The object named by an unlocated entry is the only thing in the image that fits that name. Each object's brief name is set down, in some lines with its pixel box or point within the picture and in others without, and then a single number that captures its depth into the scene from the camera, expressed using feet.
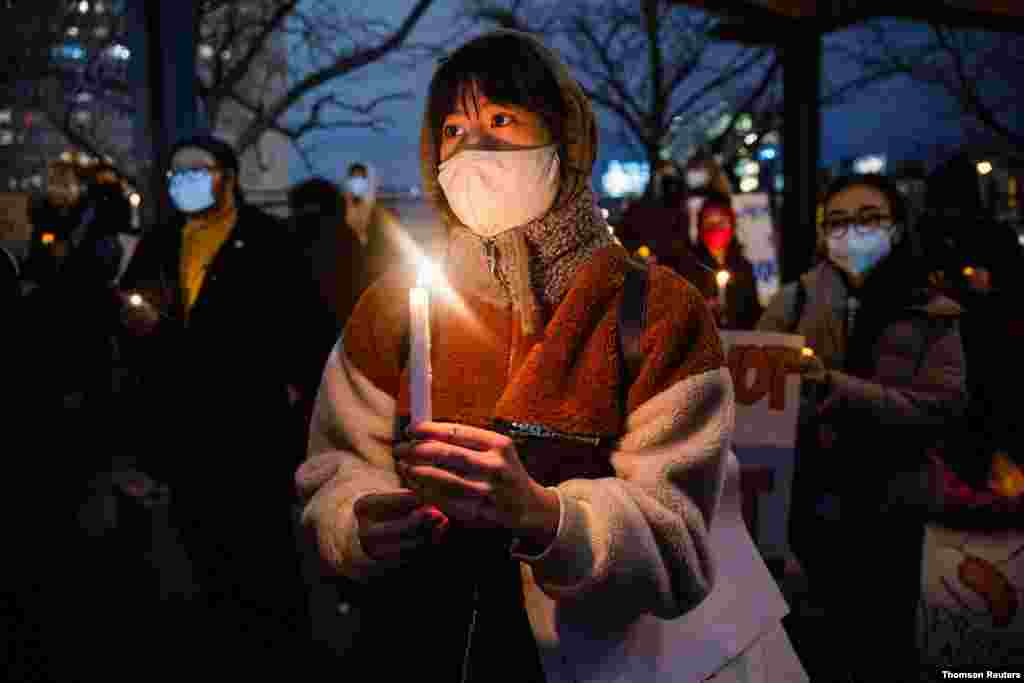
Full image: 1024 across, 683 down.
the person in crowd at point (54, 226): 12.64
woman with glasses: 11.23
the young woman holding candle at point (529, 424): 4.94
